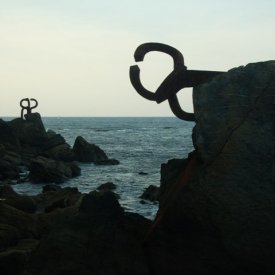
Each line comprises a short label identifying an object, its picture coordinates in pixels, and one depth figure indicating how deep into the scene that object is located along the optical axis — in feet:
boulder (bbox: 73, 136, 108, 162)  113.39
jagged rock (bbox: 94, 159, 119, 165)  108.71
